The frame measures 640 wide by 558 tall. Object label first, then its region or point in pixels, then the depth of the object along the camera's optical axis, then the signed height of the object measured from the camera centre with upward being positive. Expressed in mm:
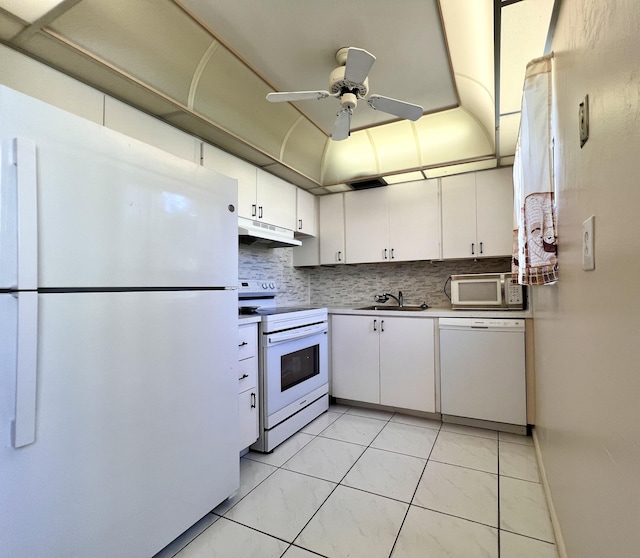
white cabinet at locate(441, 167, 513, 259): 2953 +602
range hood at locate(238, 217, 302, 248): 2637 +413
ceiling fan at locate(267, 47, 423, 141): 1698 +1027
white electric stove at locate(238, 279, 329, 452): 2328 -631
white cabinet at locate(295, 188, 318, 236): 3436 +741
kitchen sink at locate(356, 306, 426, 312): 3299 -270
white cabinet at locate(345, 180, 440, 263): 3227 +591
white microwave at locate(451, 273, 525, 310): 2789 -100
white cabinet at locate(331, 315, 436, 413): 2844 -706
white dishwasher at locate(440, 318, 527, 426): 2525 -696
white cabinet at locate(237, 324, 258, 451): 2141 -660
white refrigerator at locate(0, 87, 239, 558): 978 -202
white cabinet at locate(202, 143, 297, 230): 2512 +827
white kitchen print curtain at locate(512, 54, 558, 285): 1423 +431
